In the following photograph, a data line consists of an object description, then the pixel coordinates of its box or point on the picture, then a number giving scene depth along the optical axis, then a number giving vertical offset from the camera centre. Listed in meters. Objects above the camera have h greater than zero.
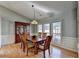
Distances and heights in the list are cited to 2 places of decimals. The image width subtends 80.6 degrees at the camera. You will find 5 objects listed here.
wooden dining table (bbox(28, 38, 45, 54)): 1.84 -0.59
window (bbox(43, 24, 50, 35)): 3.41 +0.11
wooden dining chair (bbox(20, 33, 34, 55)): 2.03 -0.50
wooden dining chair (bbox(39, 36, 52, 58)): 1.79 -0.53
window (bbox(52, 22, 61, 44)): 2.80 -0.16
